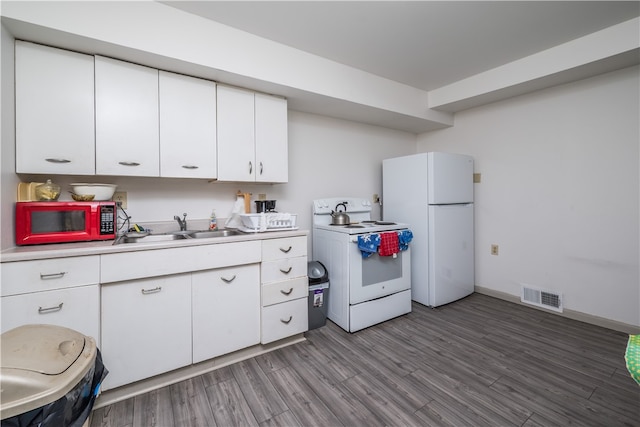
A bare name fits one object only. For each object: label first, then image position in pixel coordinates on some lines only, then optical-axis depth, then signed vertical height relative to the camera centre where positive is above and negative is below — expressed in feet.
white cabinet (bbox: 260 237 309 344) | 6.64 -1.95
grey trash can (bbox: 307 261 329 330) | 8.01 -2.51
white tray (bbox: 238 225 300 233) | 6.91 -0.43
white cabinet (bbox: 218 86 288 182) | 7.07 +2.17
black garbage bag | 2.36 -1.91
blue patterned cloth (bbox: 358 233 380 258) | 7.66 -0.89
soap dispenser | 7.76 -0.23
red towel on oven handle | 7.99 -0.98
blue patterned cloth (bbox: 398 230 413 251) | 8.52 -0.82
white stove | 7.77 -1.92
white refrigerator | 9.21 -0.18
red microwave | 4.90 -0.13
